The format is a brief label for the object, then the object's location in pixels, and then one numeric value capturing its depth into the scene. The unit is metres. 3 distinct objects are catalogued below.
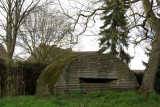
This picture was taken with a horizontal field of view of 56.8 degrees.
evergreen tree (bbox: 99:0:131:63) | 7.65
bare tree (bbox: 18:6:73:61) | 14.71
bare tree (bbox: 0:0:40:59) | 10.30
